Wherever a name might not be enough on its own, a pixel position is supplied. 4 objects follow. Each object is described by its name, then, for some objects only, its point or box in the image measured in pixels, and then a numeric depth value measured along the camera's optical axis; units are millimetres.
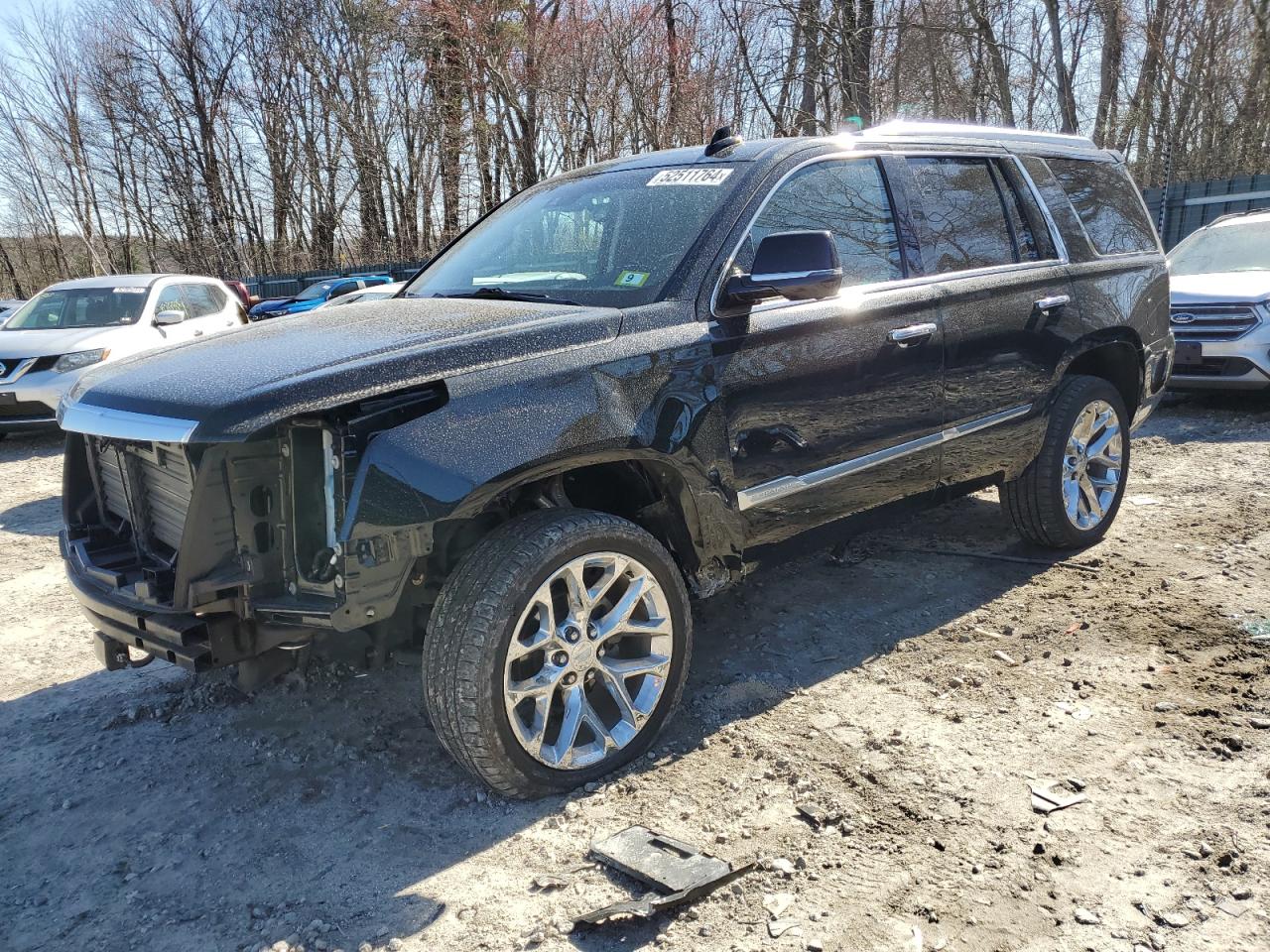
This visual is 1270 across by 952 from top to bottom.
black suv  2684
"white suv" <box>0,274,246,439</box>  9477
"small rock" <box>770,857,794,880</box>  2629
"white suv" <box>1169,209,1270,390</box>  8281
